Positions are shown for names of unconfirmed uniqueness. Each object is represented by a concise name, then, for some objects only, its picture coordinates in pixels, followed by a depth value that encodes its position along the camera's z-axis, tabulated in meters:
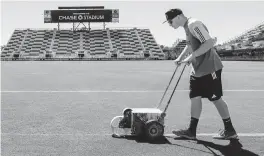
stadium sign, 104.88
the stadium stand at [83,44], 98.06
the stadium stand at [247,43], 71.97
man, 4.73
